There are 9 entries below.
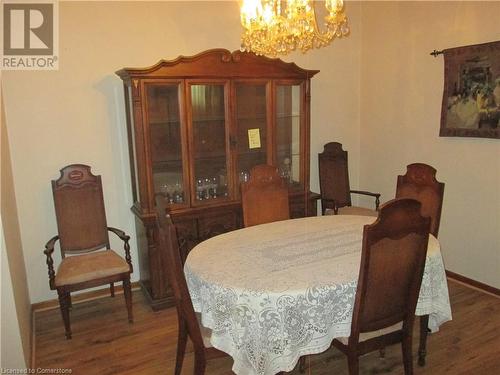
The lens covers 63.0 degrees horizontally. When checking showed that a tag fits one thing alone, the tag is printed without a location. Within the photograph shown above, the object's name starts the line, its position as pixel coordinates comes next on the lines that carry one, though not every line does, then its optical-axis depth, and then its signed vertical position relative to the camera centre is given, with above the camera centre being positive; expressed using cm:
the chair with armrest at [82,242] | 280 -83
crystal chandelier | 212 +55
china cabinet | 304 -4
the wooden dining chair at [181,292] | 185 -75
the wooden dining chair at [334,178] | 407 -53
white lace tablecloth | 174 -76
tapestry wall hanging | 305 +22
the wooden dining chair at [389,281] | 175 -71
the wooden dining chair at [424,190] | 260 -46
